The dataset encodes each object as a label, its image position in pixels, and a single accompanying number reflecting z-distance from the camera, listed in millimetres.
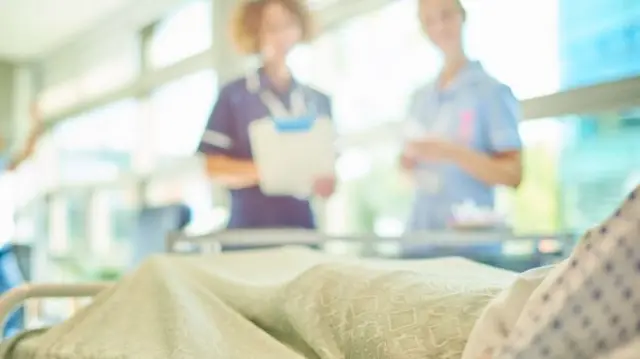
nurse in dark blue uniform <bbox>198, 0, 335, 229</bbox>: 2123
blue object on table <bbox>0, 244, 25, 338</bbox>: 3023
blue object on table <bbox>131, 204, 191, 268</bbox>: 2455
